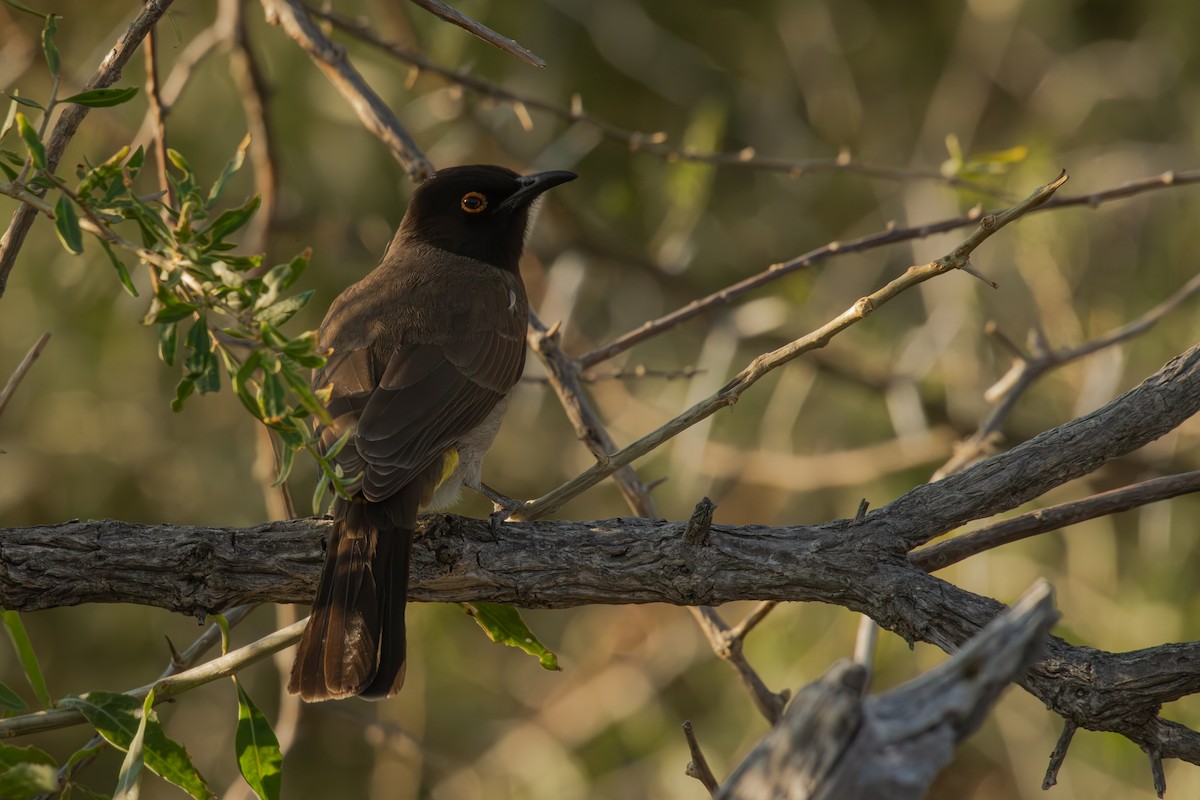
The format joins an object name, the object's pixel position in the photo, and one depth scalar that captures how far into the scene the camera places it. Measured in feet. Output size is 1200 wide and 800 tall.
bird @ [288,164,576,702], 23.20
